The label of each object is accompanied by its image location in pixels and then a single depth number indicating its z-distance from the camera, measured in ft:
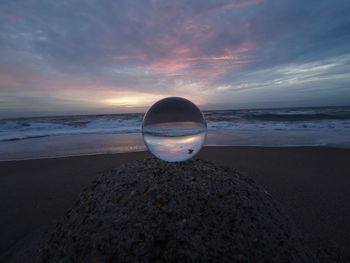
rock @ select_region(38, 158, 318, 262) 0.48
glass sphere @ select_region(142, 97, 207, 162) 0.81
